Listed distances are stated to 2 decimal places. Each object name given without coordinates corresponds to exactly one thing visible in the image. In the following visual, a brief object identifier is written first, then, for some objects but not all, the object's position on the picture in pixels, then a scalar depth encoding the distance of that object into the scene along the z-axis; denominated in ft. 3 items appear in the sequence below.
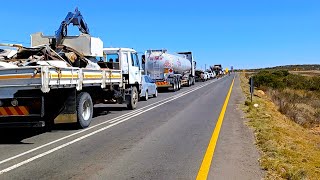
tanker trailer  95.03
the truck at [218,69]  276.61
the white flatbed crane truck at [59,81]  26.39
